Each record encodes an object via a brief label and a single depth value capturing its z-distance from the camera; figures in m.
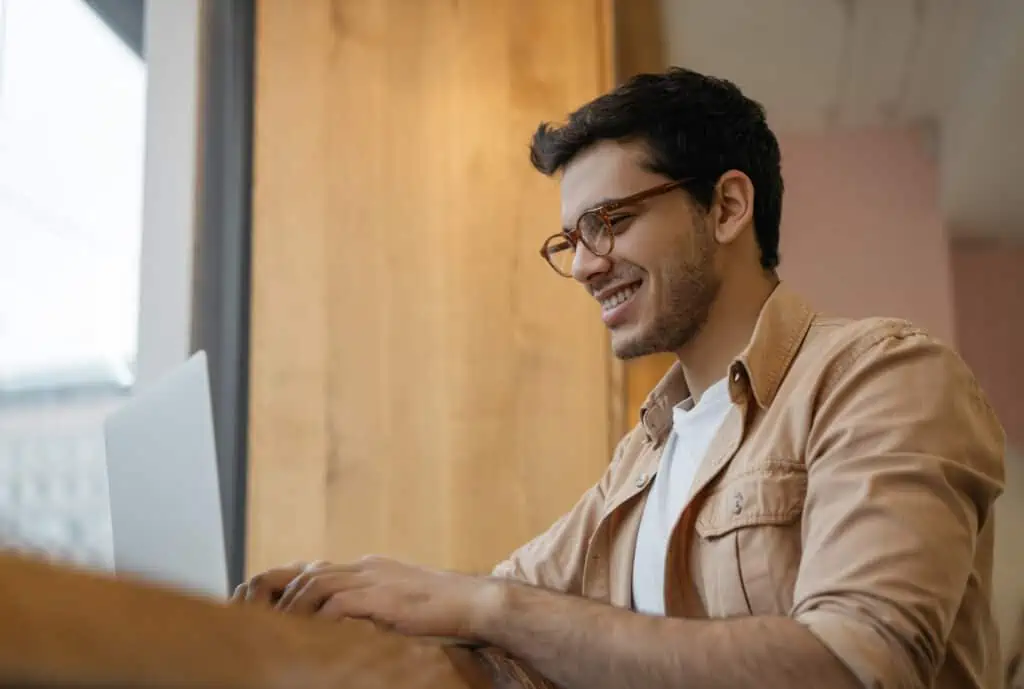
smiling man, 0.75
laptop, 0.82
